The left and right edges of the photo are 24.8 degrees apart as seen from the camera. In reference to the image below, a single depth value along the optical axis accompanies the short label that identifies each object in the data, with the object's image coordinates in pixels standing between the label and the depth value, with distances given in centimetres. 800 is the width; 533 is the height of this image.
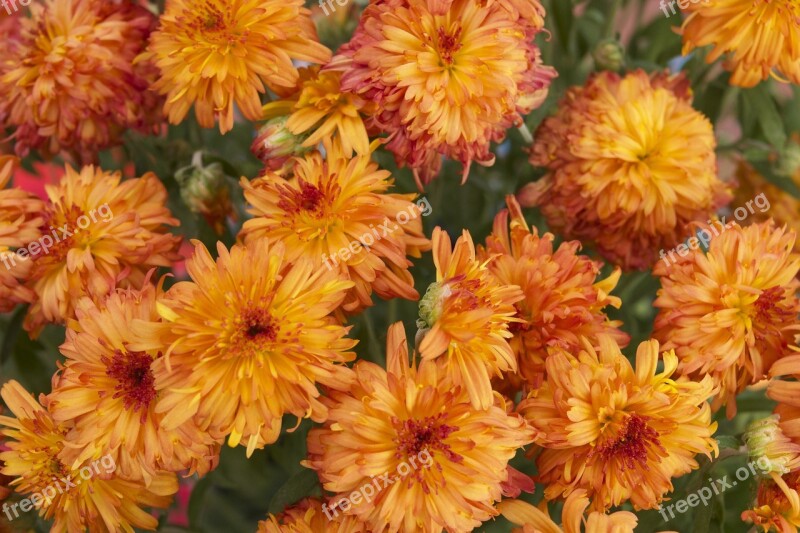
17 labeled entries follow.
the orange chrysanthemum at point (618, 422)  47
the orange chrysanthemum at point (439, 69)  48
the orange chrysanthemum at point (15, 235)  50
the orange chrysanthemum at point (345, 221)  48
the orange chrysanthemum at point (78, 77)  52
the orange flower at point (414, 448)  46
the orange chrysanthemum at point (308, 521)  46
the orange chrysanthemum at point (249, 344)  46
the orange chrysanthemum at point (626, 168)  52
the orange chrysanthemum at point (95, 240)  50
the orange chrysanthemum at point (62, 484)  48
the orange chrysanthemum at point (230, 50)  50
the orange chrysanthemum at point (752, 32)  52
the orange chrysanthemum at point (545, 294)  48
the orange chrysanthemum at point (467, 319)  46
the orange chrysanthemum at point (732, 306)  49
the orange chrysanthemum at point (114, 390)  47
